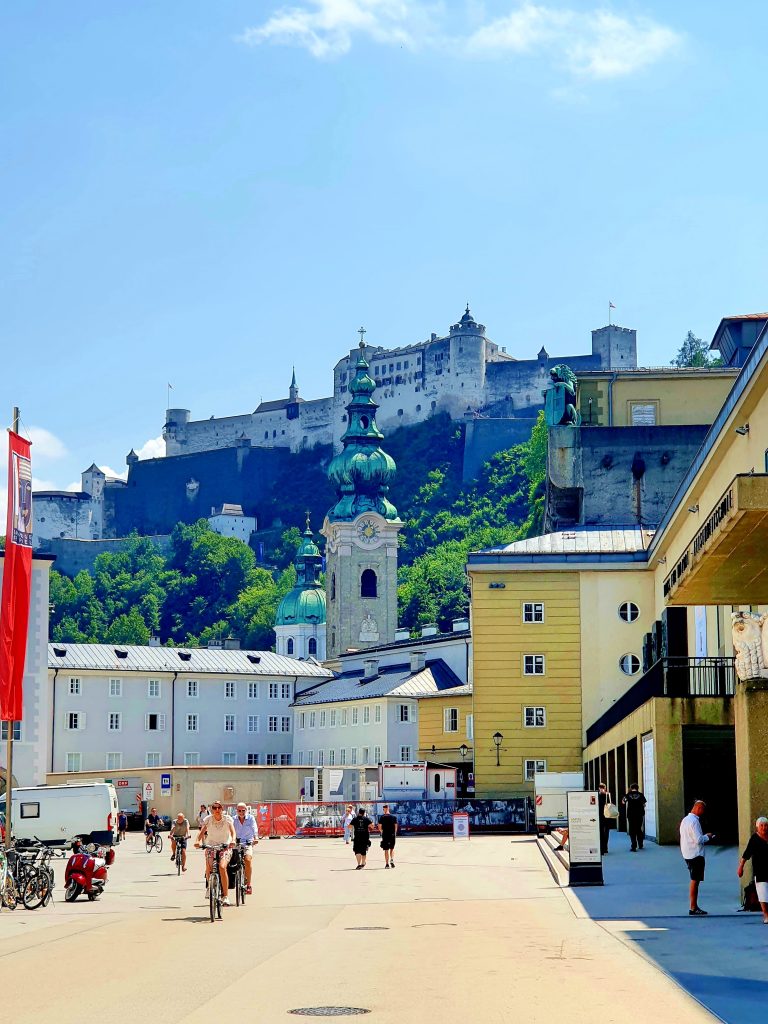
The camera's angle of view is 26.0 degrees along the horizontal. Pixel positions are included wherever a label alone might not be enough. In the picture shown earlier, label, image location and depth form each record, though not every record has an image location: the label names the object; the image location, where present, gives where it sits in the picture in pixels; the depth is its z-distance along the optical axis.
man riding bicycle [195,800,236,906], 22.19
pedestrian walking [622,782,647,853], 30.84
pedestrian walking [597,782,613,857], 30.59
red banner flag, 26.84
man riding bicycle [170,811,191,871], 35.44
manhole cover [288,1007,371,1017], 12.04
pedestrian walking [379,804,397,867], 34.59
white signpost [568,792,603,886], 24.47
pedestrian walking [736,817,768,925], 18.02
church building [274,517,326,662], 157.88
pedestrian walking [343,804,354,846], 52.29
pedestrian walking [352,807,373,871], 34.34
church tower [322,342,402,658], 133.75
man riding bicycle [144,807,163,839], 48.56
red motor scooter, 25.77
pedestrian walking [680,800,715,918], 19.80
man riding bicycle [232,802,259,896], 24.81
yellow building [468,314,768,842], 21.94
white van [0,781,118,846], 41.19
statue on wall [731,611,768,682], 20.88
